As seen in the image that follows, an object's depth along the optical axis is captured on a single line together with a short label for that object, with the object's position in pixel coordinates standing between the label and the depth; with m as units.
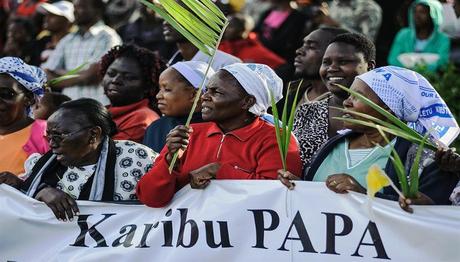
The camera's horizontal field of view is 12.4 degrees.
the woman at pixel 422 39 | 18.84
